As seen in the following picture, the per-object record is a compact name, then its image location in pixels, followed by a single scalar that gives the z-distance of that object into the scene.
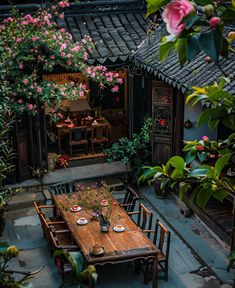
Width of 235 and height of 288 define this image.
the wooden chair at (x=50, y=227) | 9.53
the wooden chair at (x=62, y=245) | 8.52
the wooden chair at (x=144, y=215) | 9.45
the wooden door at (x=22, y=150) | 12.55
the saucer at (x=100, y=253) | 8.19
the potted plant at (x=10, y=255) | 2.17
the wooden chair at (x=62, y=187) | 11.42
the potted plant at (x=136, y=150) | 12.66
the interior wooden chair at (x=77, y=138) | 14.48
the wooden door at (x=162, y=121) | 11.99
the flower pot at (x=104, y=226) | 9.04
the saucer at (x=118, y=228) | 9.05
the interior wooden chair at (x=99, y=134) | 14.70
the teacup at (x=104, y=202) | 9.98
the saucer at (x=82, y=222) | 9.41
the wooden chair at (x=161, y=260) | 8.73
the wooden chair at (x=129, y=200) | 10.49
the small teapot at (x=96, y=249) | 8.20
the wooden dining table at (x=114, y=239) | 8.20
